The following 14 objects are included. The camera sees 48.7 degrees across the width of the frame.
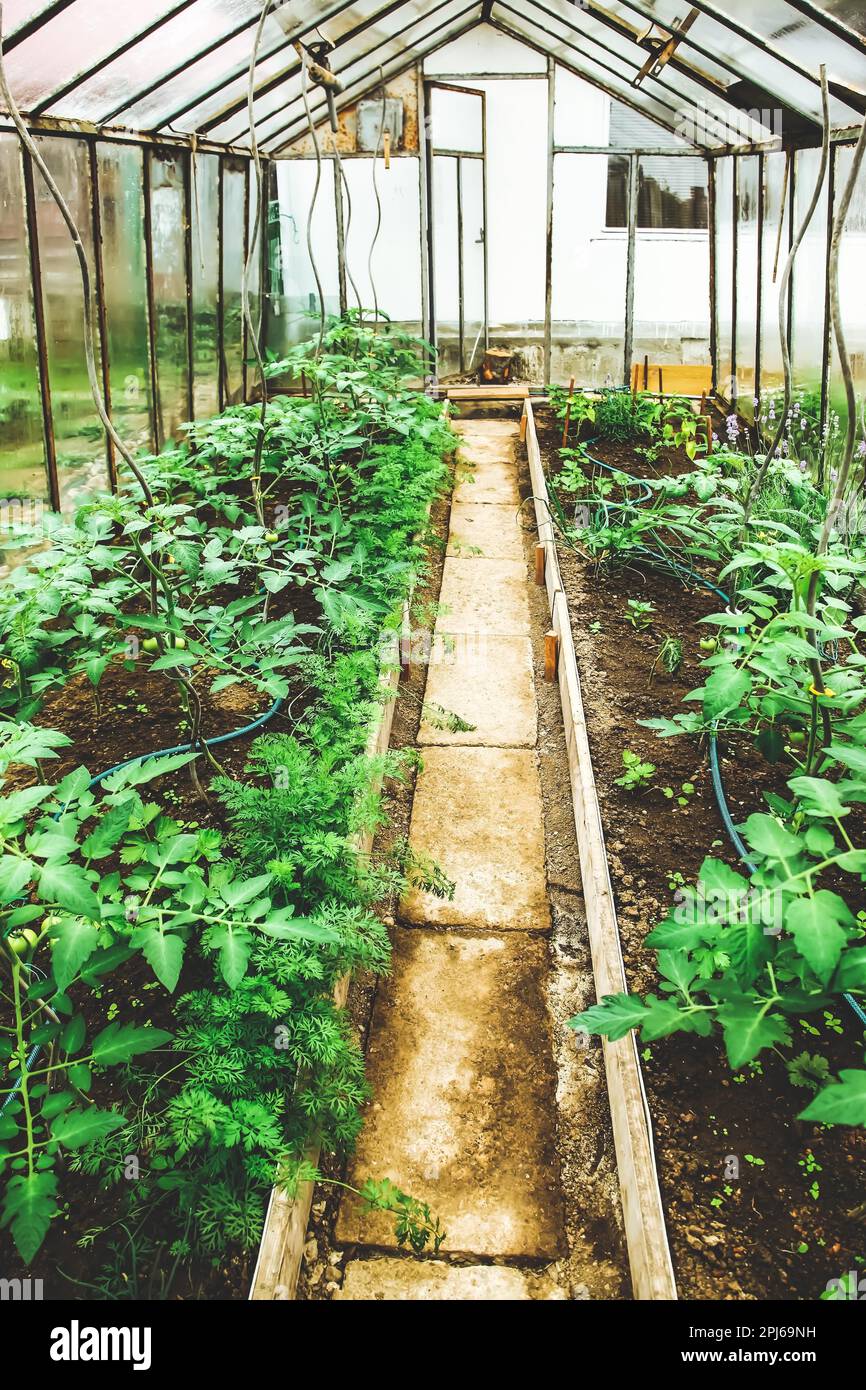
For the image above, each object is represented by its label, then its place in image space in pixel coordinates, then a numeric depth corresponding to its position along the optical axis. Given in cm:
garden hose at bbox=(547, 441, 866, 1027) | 209
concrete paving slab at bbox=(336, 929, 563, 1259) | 202
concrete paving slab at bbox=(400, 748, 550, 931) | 284
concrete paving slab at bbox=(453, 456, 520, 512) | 627
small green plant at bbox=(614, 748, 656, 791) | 301
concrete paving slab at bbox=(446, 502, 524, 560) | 539
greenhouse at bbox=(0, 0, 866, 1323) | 178
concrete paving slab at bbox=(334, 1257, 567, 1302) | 186
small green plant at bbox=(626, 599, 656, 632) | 405
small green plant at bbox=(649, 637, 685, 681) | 353
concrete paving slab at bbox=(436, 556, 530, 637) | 455
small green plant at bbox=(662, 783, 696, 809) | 296
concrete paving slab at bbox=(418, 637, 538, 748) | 372
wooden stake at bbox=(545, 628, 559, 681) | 402
